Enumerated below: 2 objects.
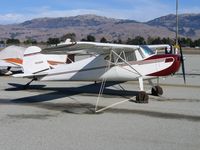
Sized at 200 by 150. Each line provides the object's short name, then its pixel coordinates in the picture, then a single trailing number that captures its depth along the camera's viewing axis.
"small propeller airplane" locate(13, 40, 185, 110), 12.74
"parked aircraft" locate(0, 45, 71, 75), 20.97
